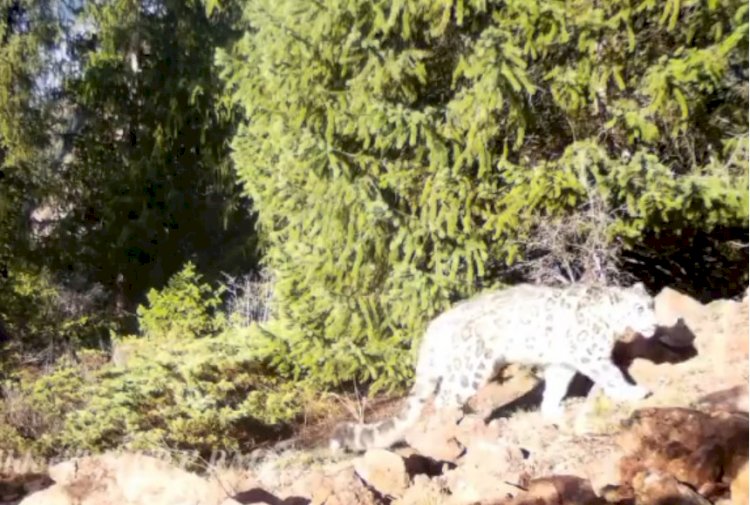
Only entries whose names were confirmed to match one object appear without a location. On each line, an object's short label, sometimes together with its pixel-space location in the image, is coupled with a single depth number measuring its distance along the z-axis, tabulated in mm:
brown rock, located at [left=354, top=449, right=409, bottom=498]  5648
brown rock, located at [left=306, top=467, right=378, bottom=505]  5465
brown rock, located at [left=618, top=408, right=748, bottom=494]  4910
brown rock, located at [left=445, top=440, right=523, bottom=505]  5154
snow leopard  6504
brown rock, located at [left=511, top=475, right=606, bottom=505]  4734
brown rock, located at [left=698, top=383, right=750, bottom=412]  5789
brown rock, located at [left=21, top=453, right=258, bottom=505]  6105
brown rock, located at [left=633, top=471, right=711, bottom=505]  4637
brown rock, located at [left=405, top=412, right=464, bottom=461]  6191
